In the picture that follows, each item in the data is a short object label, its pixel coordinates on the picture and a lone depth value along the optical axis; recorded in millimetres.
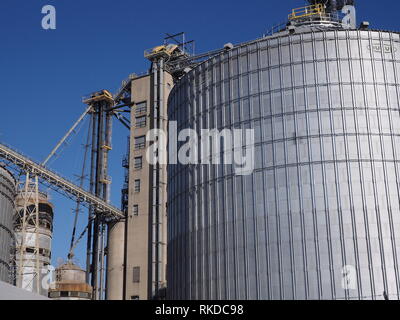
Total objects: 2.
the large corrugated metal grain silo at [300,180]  39531
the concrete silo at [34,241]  69812
